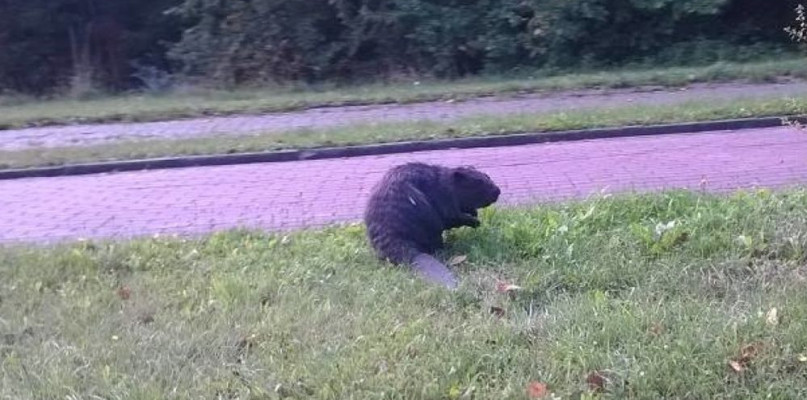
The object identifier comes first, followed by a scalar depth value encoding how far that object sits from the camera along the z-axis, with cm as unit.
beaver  727
